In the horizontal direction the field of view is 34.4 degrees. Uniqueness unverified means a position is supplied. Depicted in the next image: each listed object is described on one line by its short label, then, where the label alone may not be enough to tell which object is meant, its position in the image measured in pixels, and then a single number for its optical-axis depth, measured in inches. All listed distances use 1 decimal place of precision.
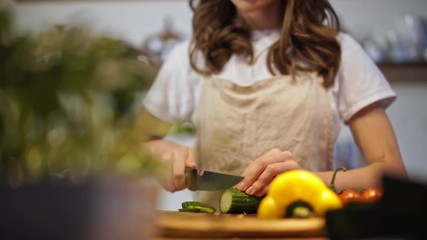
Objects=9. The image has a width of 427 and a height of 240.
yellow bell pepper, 35.8
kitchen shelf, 108.3
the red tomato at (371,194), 39.6
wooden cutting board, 29.0
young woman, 61.7
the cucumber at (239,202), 45.9
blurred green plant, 25.1
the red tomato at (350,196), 40.4
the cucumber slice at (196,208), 47.9
